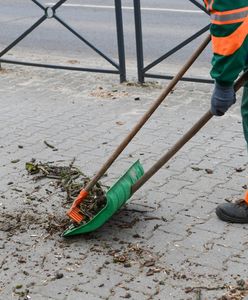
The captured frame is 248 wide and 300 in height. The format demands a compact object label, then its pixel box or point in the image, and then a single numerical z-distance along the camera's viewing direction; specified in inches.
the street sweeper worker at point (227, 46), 160.4
